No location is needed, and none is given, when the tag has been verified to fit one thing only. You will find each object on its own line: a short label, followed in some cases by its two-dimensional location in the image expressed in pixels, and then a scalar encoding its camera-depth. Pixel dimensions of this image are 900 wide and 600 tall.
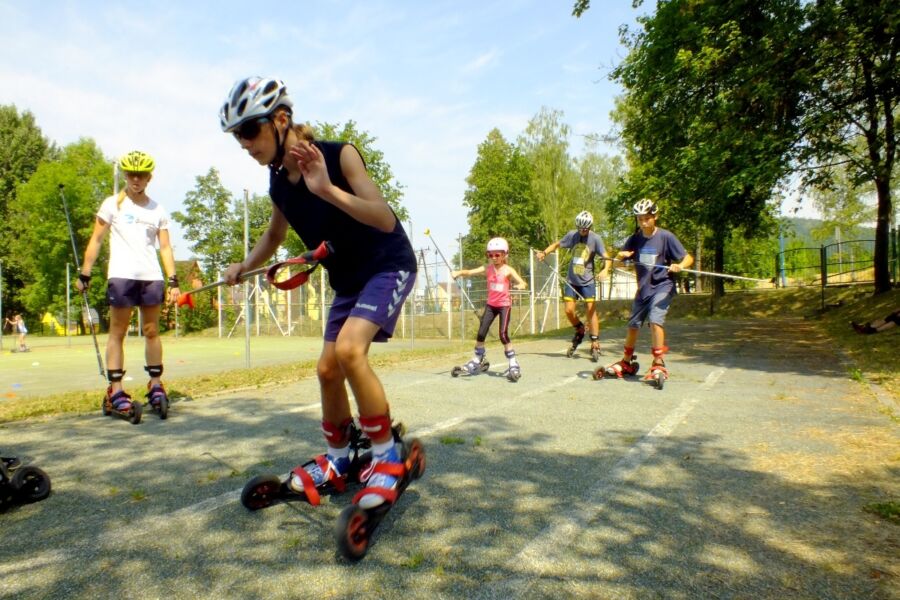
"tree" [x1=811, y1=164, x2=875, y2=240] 33.44
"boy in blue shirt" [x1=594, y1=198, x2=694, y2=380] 7.38
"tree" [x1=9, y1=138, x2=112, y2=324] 41.53
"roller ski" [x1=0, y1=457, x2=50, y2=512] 3.00
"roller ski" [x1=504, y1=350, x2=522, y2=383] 7.55
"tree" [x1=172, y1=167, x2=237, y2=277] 53.07
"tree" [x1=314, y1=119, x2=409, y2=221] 38.78
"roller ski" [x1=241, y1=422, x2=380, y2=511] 2.92
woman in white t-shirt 5.26
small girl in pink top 8.16
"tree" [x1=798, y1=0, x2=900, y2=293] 9.14
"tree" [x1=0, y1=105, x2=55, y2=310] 46.97
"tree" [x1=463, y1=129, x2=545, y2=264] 55.66
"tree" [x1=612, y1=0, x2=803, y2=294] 10.33
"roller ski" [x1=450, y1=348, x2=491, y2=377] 7.99
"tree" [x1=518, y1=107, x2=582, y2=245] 44.88
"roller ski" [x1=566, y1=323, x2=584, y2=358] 10.00
